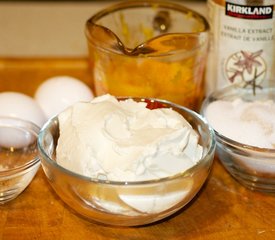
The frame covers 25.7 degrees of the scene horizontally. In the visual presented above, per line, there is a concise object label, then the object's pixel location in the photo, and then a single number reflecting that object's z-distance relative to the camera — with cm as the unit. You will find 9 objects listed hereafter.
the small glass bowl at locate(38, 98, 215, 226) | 74
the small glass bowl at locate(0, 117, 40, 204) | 95
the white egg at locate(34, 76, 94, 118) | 100
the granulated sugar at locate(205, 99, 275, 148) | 86
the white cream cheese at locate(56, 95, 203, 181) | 76
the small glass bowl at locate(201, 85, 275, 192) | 84
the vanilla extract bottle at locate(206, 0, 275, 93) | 95
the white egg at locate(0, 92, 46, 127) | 96
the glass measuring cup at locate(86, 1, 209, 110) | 95
